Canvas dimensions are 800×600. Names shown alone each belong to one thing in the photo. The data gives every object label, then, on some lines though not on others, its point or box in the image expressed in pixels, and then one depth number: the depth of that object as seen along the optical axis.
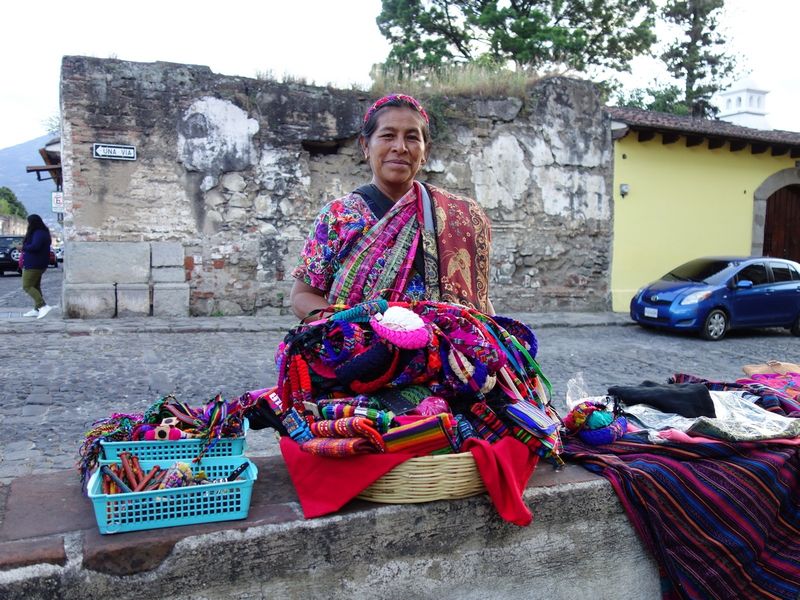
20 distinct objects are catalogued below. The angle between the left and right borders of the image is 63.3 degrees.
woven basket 2.03
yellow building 14.06
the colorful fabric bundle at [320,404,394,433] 2.03
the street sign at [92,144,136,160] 10.19
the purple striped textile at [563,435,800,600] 2.37
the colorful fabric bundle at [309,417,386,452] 1.96
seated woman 2.36
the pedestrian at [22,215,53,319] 10.91
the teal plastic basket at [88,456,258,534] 1.81
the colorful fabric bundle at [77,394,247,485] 2.15
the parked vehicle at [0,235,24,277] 26.23
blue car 10.88
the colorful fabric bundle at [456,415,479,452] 2.15
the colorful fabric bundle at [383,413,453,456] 2.00
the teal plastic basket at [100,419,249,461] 2.10
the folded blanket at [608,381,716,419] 2.93
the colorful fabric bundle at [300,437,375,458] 1.96
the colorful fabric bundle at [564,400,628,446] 2.70
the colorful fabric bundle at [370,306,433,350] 2.03
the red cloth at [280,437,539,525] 2.00
